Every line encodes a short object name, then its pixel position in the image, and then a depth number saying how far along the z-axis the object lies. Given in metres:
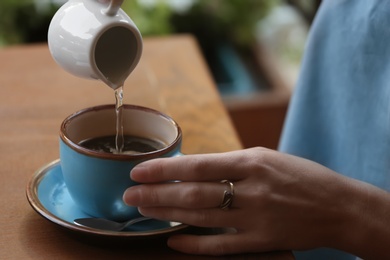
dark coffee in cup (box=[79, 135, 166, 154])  0.77
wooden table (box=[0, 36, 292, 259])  0.72
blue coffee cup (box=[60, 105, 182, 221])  0.71
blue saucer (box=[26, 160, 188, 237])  0.71
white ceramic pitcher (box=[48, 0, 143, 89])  0.70
